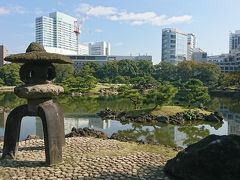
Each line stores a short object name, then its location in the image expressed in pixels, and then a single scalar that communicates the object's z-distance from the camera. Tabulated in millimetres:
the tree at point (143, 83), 59431
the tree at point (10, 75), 64438
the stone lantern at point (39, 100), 10294
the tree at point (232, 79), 58956
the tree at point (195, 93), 32688
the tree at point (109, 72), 79500
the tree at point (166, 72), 79300
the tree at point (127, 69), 79750
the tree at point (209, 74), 69812
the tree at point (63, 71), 68375
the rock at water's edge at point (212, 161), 7743
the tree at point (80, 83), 52156
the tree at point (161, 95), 28625
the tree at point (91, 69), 69988
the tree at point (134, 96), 33119
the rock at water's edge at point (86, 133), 16109
